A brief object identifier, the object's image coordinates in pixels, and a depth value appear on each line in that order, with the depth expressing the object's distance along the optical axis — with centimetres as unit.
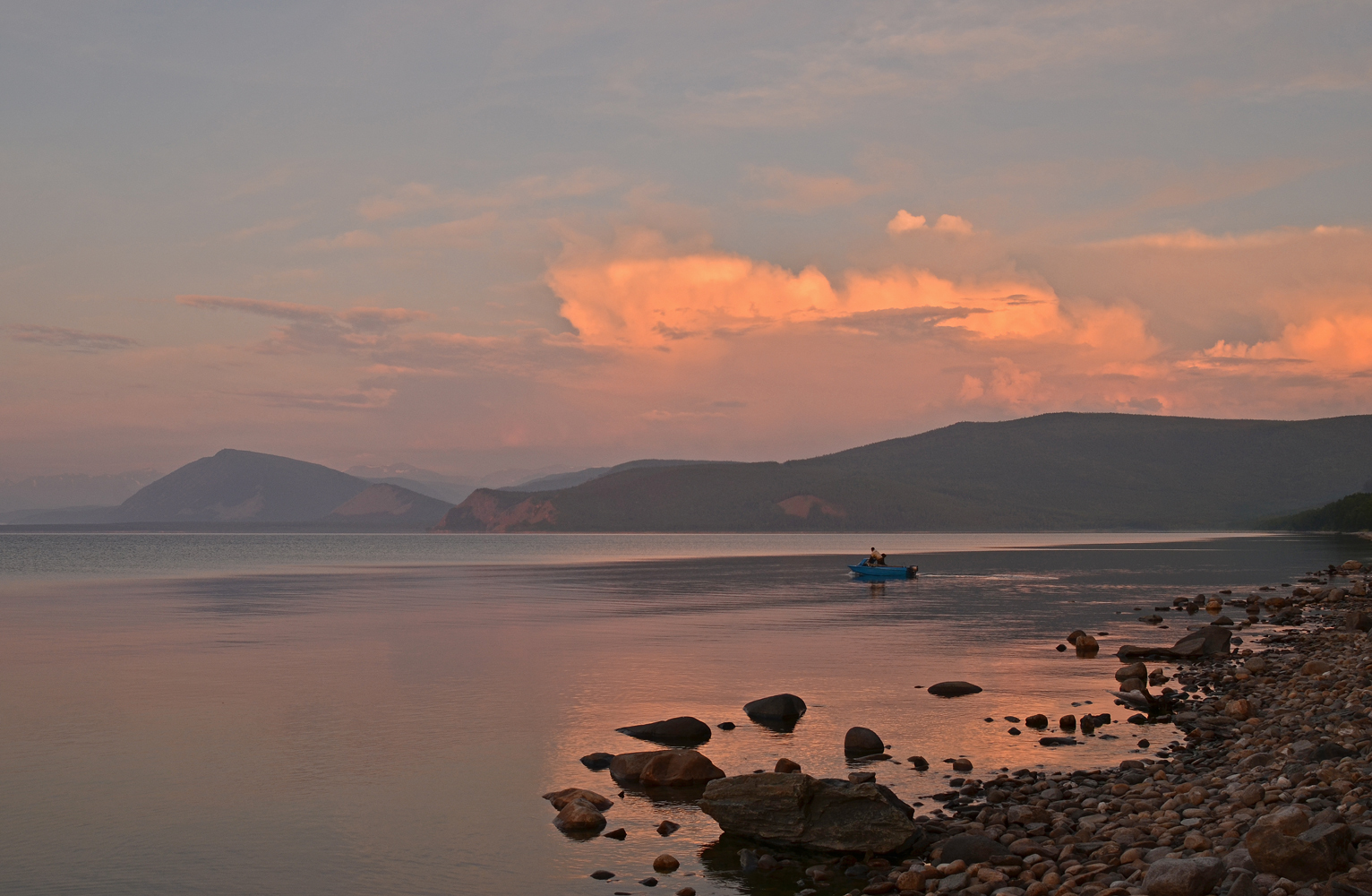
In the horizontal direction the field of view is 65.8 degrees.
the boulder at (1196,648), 3956
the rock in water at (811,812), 1706
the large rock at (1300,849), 1330
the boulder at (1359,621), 4269
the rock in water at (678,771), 2180
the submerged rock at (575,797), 2019
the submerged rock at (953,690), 3256
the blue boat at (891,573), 9562
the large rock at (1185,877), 1334
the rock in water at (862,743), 2450
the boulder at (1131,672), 3362
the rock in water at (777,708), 2881
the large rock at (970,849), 1602
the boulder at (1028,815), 1784
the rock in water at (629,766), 2222
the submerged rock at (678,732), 2625
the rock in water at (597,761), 2380
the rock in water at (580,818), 1898
